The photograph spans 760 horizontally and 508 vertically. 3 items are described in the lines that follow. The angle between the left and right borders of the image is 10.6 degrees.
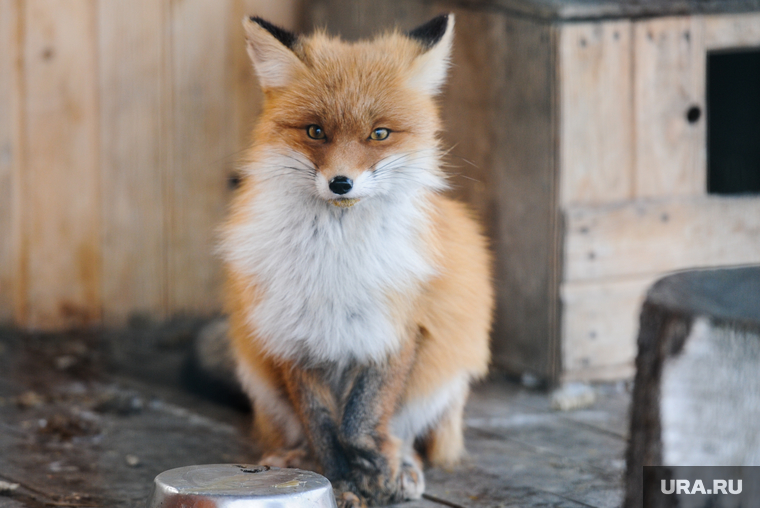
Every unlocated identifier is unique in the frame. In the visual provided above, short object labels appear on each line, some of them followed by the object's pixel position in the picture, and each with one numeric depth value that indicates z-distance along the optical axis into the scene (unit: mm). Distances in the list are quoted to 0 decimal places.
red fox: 4689
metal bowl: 4538
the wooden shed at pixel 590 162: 5093
